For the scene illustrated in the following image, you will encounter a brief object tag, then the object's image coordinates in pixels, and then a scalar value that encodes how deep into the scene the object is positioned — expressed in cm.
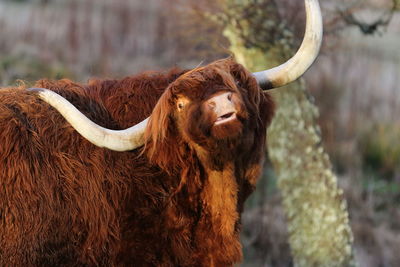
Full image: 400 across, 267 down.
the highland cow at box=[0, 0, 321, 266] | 911
